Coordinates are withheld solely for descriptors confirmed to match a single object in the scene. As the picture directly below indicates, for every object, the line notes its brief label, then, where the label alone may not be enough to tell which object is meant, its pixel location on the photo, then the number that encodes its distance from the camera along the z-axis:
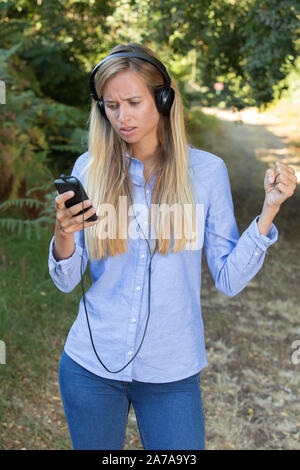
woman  1.91
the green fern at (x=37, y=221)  4.52
